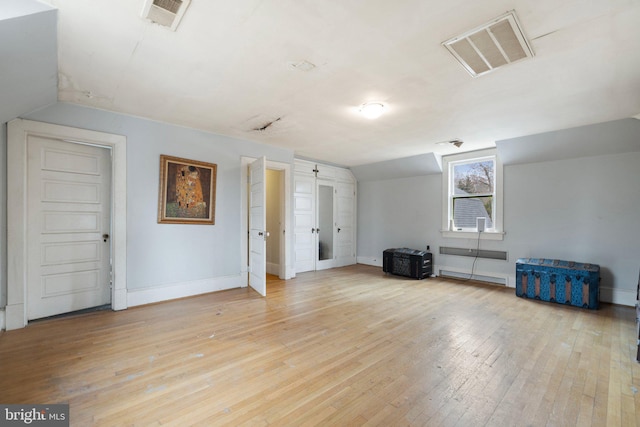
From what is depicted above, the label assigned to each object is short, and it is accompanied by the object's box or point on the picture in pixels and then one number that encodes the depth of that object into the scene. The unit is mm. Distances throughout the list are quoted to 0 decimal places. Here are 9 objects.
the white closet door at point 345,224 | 7012
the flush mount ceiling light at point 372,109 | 3232
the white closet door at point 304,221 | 6055
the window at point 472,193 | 5238
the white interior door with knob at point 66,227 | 3141
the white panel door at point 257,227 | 4140
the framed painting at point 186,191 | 3912
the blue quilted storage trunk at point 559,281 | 3859
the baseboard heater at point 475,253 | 5191
